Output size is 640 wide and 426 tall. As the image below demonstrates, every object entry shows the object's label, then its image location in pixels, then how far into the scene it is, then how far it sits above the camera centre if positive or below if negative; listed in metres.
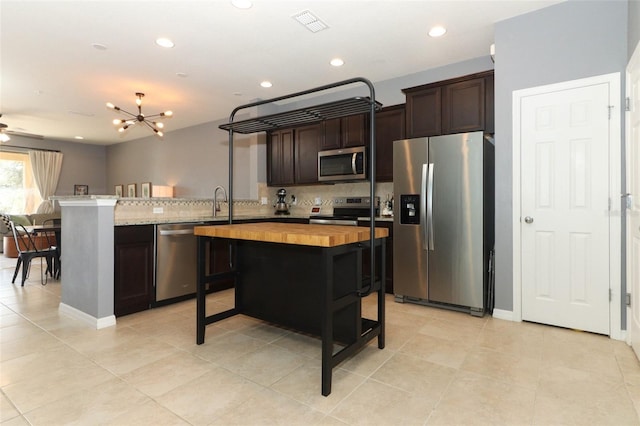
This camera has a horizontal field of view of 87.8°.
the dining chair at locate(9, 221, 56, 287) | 4.53 -0.59
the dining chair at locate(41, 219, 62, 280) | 4.73 -0.70
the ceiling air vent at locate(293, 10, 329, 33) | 2.94 +1.76
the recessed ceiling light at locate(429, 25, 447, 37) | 3.18 +1.77
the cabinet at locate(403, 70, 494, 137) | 3.45 +1.16
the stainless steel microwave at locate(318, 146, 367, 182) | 4.48 +0.68
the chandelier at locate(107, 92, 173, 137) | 4.95 +1.47
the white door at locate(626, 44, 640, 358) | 2.26 +0.13
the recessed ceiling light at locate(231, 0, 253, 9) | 2.73 +1.75
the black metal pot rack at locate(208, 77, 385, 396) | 2.00 +0.29
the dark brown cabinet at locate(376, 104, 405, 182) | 4.25 +1.01
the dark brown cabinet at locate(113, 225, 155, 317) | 3.14 -0.54
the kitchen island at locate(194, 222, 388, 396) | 1.93 -0.51
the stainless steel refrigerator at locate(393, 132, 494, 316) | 3.18 -0.08
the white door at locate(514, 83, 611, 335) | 2.65 +0.04
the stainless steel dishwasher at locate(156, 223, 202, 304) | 3.49 -0.52
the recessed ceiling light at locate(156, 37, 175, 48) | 3.35 +1.76
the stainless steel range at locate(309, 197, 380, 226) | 4.46 +0.03
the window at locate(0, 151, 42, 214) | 7.72 +0.69
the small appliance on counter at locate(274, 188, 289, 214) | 5.55 +0.17
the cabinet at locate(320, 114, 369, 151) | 4.55 +1.14
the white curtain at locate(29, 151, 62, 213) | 7.98 +1.02
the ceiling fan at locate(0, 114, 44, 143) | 7.47 +1.88
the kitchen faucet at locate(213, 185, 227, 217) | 4.37 +0.09
